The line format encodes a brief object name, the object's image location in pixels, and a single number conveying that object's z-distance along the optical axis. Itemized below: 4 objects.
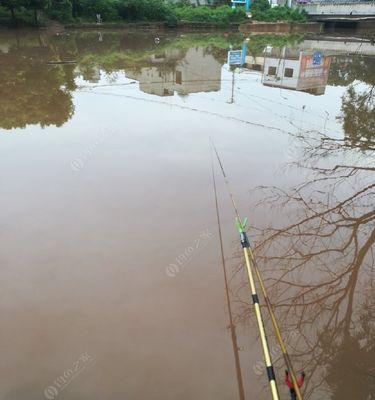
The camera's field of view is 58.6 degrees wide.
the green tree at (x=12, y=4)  24.30
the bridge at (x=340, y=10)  34.62
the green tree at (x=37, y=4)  24.65
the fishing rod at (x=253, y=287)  2.02
